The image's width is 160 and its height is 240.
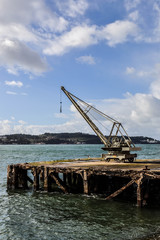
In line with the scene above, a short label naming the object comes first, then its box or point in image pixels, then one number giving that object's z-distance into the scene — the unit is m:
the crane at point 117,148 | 33.09
